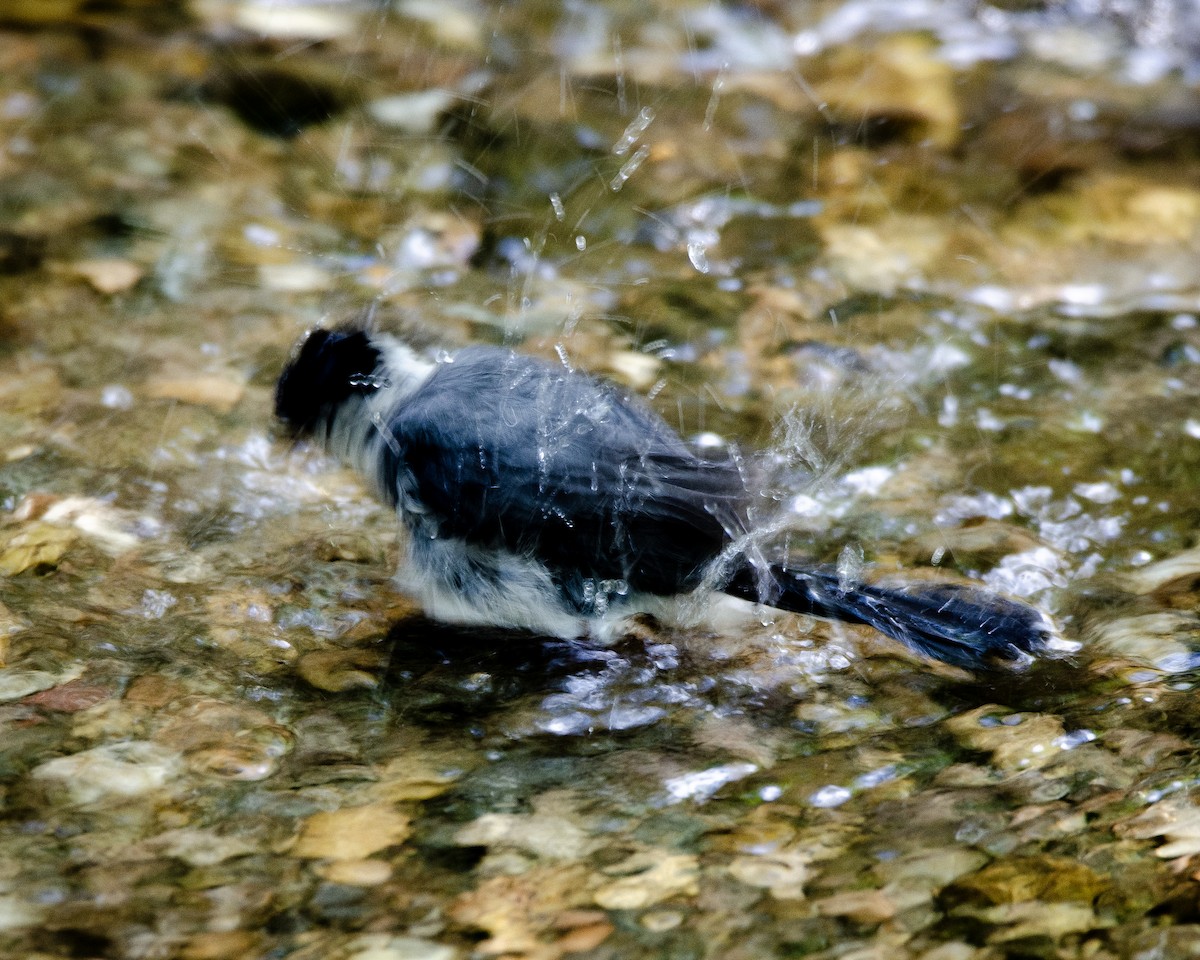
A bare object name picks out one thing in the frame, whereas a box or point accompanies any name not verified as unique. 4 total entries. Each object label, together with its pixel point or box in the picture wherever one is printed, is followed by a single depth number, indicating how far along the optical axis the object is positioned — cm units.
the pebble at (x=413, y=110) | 1084
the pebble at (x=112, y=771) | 440
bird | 538
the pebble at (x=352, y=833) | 416
